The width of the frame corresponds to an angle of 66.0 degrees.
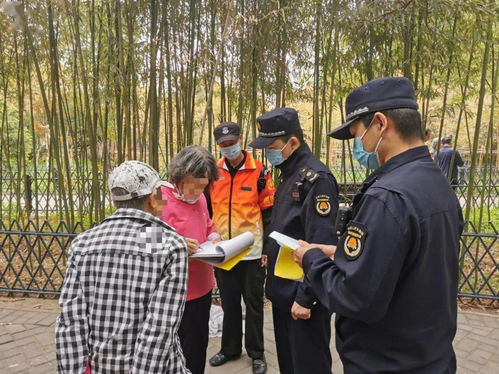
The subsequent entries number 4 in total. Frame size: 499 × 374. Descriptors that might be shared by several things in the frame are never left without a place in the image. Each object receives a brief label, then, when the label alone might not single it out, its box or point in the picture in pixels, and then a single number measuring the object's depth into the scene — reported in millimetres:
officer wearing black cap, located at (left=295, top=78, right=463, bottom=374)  999
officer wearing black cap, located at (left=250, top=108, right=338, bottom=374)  1695
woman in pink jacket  1771
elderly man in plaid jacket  1172
